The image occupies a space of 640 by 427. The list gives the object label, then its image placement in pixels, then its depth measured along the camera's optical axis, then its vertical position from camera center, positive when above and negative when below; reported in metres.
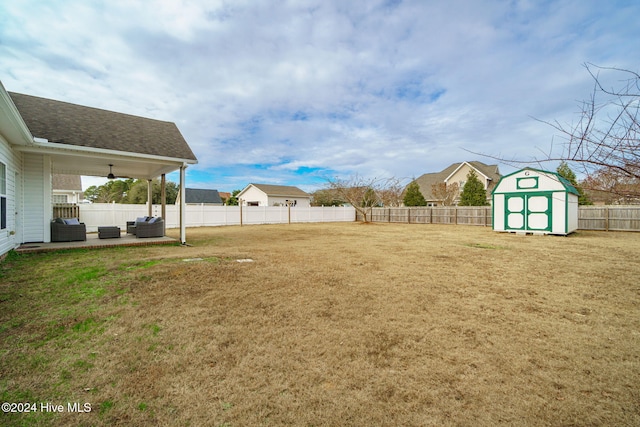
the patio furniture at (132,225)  10.76 -0.64
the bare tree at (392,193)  28.52 +2.03
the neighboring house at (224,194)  57.61 +3.67
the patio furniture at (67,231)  8.59 -0.64
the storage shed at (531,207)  12.38 +0.21
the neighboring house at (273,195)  32.44 +1.95
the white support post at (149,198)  14.08 +0.68
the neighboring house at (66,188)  22.33 +1.88
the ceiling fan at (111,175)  11.17 +1.60
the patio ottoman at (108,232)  9.76 -0.78
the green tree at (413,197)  26.02 +1.35
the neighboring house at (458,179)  27.88 +3.50
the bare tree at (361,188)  26.44 +2.30
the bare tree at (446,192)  26.95 +1.96
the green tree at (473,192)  22.70 +1.59
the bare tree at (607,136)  1.64 +0.49
